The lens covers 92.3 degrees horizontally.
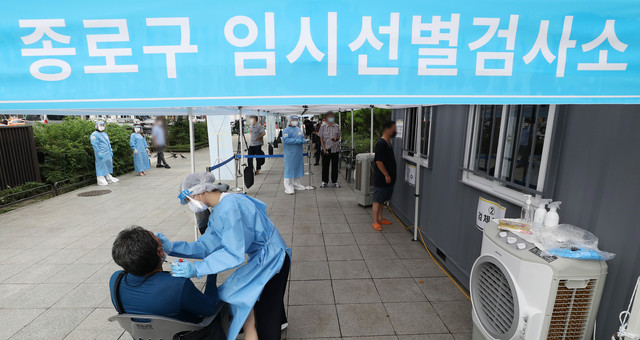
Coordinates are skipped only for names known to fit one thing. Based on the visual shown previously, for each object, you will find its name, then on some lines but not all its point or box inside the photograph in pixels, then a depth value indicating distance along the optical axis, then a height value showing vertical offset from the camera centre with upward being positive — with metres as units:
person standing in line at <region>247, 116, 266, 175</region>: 8.87 -0.63
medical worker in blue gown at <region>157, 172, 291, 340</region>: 1.82 -0.89
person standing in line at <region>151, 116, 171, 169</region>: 8.80 -0.79
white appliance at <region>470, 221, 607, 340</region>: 1.66 -0.97
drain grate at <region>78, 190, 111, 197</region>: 7.59 -2.04
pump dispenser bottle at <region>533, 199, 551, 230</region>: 2.03 -0.65
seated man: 1.67 -0.93
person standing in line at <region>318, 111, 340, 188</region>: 7.96 -0.77
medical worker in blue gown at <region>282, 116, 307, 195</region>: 7.26 -0.93
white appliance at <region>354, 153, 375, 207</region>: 6.18 -1.25
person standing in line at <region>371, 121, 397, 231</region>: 4.69 -0.82
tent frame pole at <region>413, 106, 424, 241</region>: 4.46 -0.92
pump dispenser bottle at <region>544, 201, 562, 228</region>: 1.96 -0.63
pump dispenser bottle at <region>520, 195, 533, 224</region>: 2.26 -0.69
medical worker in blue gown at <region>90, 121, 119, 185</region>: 8.47 -1.13
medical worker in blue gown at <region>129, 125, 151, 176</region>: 9.85 -1.26
